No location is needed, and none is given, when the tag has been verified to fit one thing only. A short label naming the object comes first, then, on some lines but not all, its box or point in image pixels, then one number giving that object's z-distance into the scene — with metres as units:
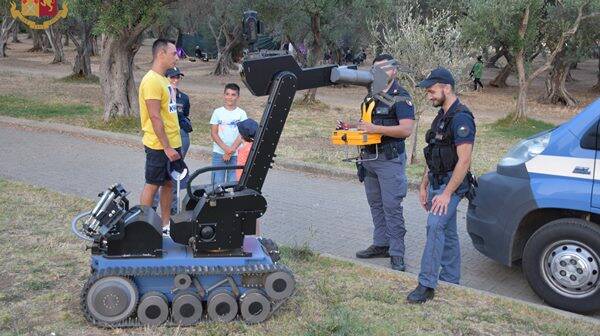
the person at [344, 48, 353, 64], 35.66
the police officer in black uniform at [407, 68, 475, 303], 4.59
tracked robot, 4.05
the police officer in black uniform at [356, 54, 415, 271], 5.38
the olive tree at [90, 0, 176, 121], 12.41
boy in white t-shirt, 6.43
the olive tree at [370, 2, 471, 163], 10.34
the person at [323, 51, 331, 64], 32.34
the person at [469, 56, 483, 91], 26.68
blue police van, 4.80
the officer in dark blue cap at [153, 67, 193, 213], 6.88
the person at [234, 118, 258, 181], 5.69
